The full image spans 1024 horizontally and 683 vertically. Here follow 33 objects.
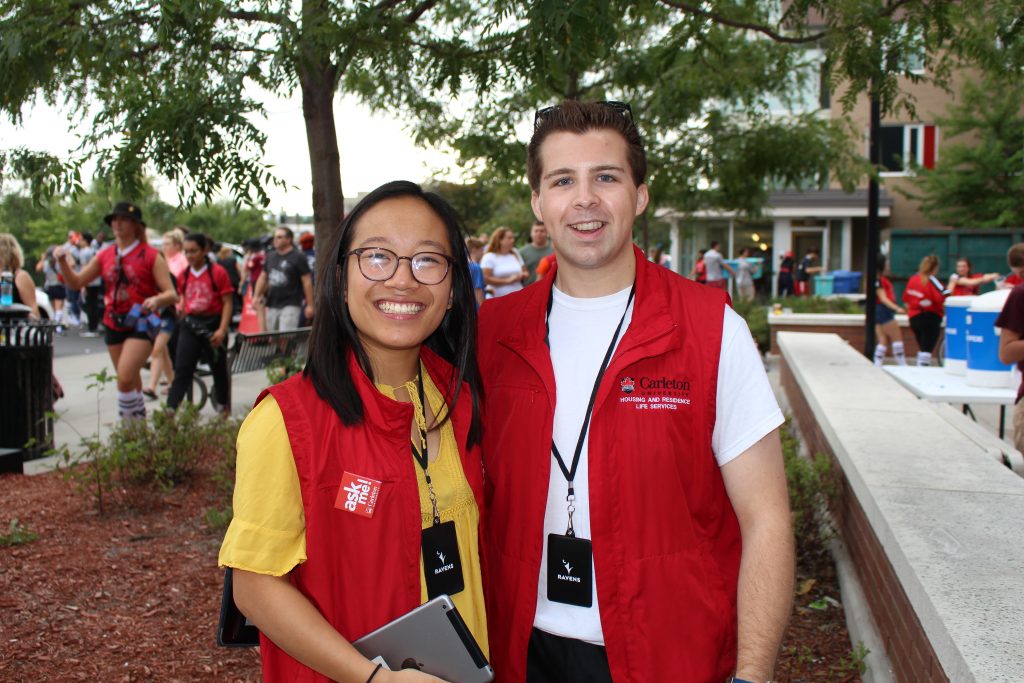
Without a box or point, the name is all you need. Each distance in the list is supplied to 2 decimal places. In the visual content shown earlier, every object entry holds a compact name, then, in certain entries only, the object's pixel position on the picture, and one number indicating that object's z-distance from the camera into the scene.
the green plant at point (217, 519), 5.29
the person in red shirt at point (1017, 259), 7.23
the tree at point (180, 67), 3.50
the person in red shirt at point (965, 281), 15.75
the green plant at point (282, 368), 6.76
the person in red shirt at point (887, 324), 13.14
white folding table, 6.78
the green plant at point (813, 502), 4.87
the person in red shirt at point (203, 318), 8.73
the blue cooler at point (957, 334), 8.09
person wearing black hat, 7.50
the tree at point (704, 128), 9.16
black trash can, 6.79
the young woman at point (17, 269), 9.52
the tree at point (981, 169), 26.02
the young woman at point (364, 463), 1.81
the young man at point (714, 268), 19.25
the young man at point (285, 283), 11.16
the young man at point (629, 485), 2.07
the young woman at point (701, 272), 19.50
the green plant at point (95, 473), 5.59
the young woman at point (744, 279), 24.59
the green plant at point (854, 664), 3.53
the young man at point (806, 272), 29.73
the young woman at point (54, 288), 21.41
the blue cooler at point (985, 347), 7.26
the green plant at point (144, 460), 5.75
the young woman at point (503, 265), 12.31
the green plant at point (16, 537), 5.03
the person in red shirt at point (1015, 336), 5.71
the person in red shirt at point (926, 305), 13.02
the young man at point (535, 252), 13.06
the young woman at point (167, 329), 9.40
